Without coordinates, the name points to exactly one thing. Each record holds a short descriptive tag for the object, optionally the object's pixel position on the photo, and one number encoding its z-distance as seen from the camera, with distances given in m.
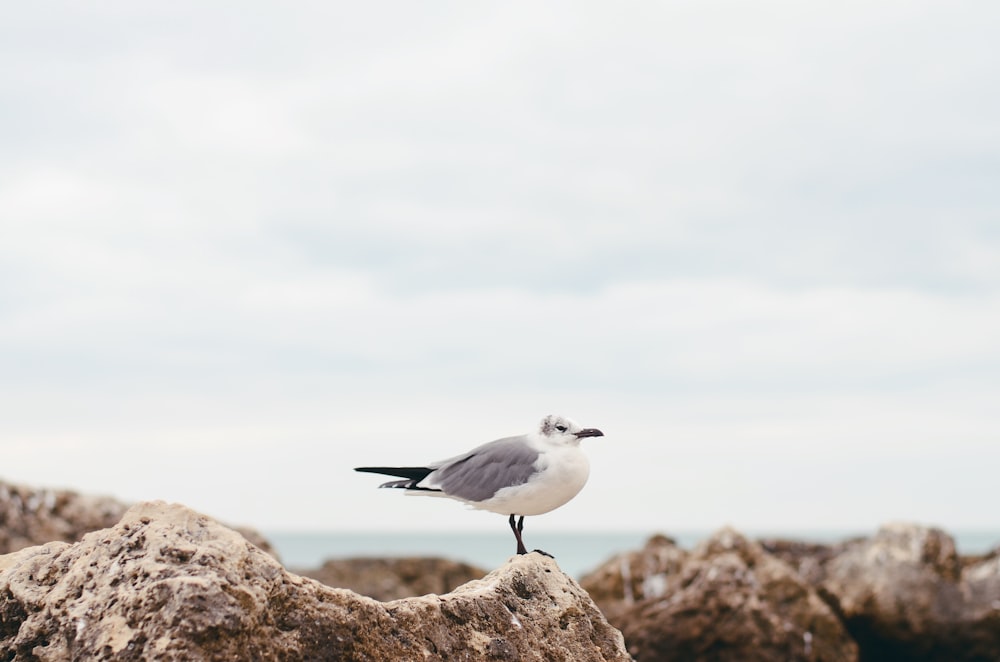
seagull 6.93
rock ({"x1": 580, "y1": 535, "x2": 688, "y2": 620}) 15.78
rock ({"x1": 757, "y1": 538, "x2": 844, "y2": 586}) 16.15
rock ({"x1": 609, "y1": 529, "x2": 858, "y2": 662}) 12.33
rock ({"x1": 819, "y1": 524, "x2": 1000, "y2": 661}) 14.48
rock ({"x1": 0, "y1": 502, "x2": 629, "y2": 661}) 4.48
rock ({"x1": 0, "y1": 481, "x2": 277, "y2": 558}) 12.40
